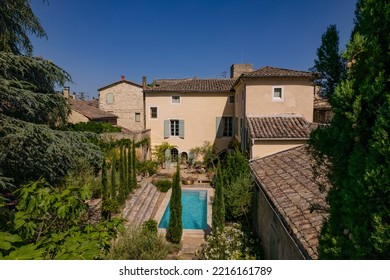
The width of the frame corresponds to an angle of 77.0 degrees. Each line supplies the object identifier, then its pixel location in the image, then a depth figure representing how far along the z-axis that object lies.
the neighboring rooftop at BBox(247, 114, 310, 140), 14.82
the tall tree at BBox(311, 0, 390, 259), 2.67
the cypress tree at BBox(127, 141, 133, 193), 17.17
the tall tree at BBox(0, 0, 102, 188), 7.37
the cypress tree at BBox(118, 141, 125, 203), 14.95
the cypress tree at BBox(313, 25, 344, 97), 3.98
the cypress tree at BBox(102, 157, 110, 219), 12.38
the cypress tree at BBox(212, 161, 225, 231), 11.94
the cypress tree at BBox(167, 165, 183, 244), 11.89
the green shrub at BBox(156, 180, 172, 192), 20.36
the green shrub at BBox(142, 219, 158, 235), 11.81
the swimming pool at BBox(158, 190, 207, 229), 15.50
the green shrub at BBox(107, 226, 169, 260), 8.92
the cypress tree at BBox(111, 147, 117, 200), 13.82
